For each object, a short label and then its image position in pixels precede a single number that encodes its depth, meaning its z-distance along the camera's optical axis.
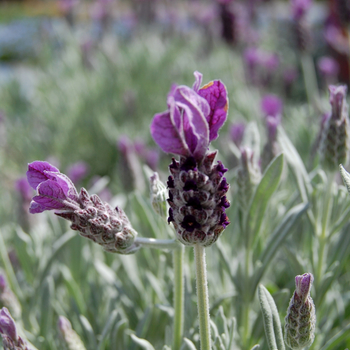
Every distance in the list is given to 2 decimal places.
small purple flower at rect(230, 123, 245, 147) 0.56
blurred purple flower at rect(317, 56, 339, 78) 0.97
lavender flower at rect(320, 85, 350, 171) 0.32
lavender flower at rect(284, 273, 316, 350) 0.27
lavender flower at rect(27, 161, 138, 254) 0.27
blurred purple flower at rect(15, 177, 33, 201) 0.49
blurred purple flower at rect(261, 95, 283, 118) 0.58
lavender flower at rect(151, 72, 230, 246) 0.25
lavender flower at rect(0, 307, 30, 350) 0.28
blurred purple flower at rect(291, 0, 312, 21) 0.83
